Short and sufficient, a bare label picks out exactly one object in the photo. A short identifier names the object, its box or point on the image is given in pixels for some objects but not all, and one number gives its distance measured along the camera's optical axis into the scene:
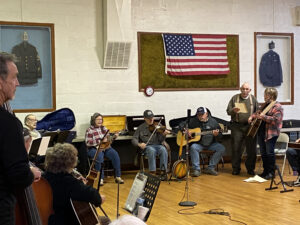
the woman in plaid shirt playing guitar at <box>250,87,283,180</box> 8.09
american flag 10.08
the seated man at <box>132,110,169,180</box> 8.58
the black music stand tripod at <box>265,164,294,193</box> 7.05
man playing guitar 8.96
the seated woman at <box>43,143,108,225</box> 3.63
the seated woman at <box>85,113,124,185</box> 8.40
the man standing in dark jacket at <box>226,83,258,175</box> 8.85
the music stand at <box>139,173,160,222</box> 4.21
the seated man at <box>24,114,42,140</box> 7.84
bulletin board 9.91
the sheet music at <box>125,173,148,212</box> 4.27
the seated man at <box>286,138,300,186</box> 7.58
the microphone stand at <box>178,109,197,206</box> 6.35
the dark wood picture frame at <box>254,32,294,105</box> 11.05
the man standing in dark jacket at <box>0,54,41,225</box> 2.12
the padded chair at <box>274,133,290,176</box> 8.62
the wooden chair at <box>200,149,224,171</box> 9.06
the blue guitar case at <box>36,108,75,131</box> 8.67
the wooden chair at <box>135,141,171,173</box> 8.70
